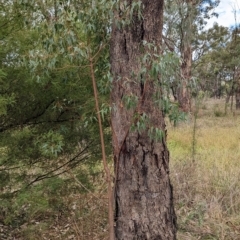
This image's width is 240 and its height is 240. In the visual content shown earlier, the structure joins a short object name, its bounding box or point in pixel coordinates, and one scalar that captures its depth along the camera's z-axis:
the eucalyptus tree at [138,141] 2.26
